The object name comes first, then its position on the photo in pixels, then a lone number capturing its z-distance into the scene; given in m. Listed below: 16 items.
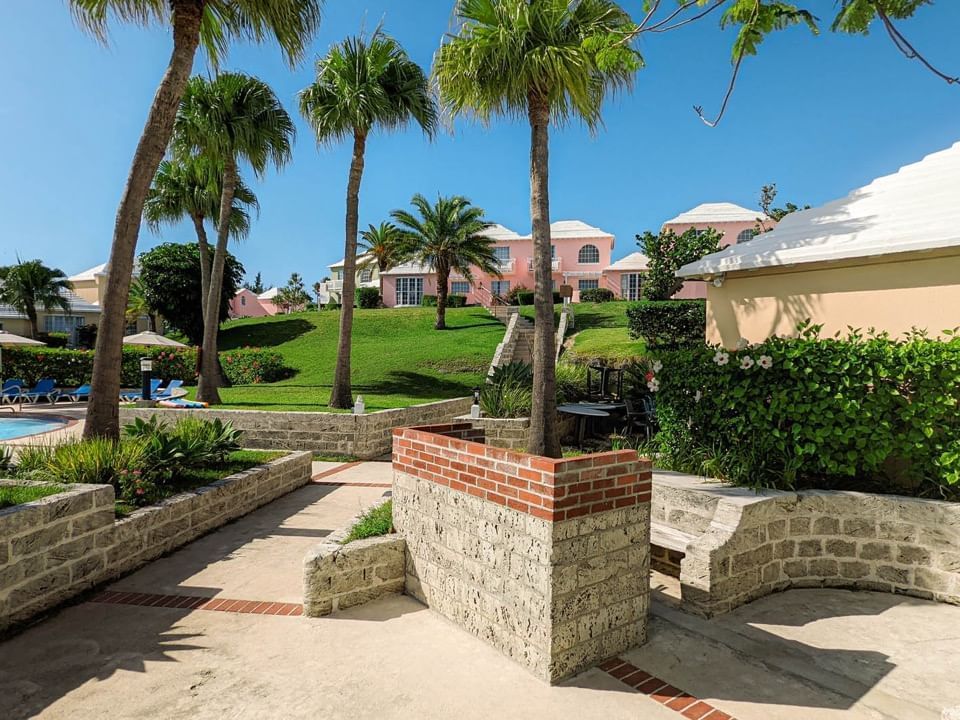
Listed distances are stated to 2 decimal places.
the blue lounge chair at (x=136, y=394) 17.38
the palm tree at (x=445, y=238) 29.06
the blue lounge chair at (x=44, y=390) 19.92
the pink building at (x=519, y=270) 44.44
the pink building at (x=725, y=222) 40.53
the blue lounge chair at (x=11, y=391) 19.42
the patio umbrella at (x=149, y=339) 20.34
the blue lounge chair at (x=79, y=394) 19.61
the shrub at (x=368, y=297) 41.00
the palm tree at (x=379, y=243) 38.92
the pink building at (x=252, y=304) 69.62
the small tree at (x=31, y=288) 31.95
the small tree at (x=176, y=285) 28.45
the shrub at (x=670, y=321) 18.88
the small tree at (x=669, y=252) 22.66
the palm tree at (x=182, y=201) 18.27
